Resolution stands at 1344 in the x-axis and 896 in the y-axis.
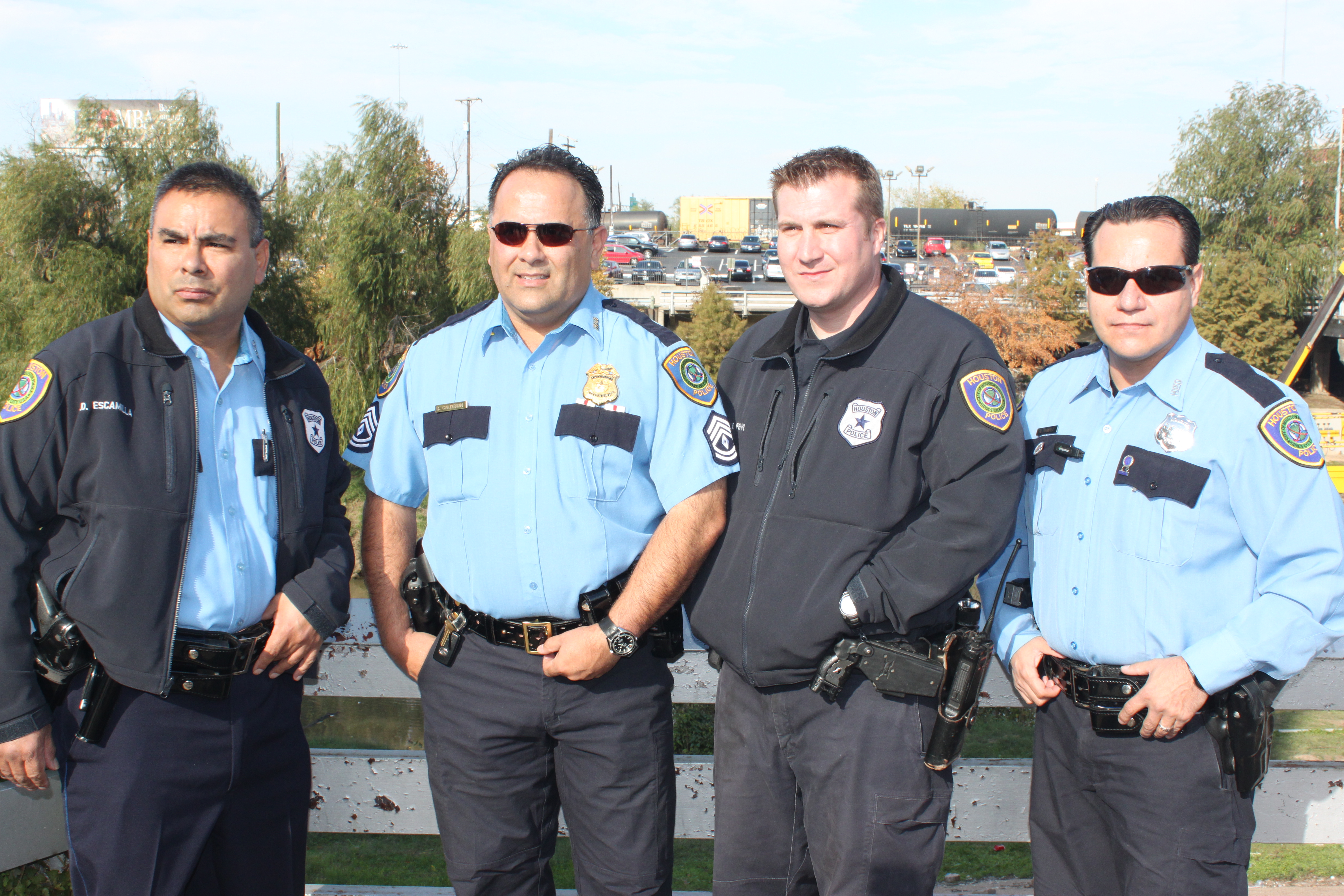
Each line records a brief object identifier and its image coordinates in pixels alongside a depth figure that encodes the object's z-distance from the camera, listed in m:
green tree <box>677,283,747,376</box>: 35.38
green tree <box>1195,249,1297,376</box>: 34.38
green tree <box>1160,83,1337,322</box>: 38.22
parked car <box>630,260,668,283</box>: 51.50
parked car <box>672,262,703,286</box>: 49.91
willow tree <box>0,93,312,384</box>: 22.31
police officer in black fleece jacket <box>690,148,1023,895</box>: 2.51
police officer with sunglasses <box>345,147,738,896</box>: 2.68
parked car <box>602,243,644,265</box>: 59.44
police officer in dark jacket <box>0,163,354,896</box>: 2.49
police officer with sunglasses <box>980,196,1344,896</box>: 2.43
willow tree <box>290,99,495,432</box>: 26.34
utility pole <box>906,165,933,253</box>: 66.62
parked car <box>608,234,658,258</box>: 70.25
